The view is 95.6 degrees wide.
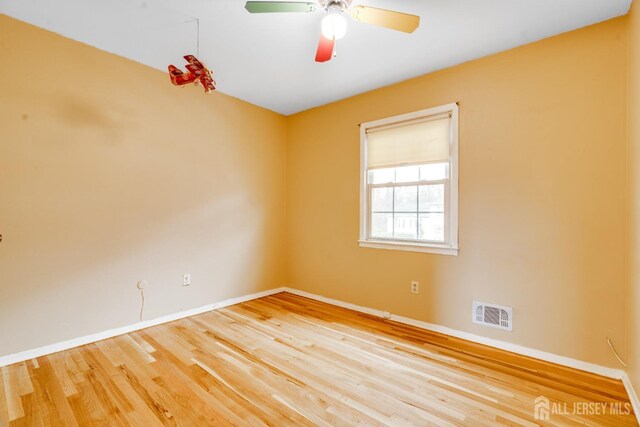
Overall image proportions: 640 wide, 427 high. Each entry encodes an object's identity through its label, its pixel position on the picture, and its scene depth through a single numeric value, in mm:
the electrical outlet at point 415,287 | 3029
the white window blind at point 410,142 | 2912
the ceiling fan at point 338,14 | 1668
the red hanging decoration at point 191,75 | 2090
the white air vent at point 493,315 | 2506
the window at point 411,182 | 2867
